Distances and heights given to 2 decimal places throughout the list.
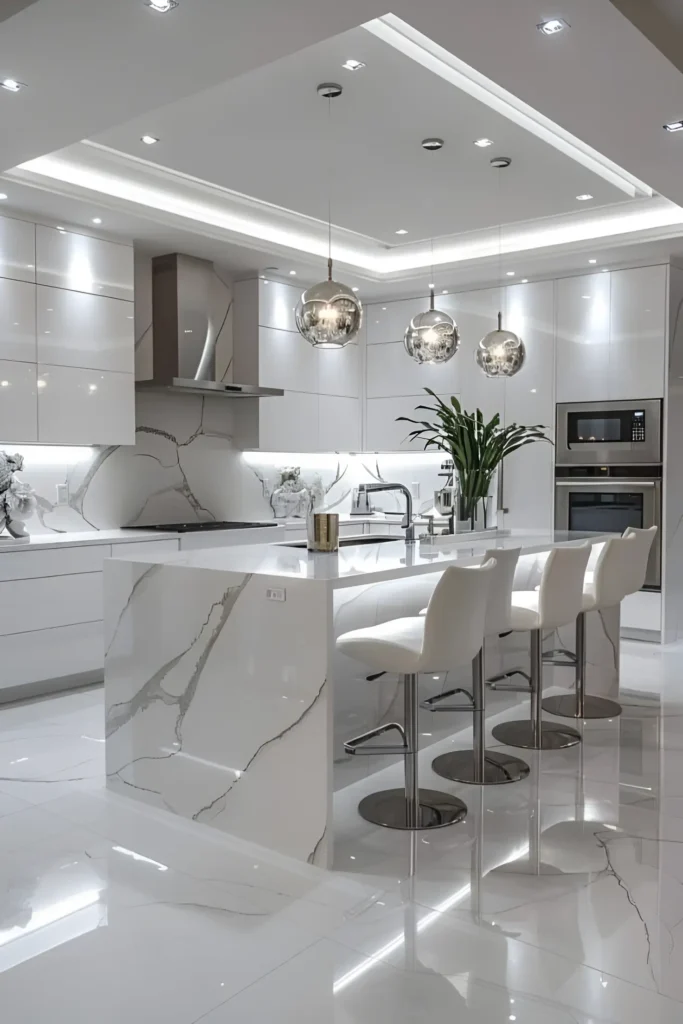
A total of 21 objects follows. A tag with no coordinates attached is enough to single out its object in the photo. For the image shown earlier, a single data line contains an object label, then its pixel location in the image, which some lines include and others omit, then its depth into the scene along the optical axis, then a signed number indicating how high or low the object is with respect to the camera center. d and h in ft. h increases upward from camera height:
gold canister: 12.05 -0.85
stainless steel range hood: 19.31 +3.13
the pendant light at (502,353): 15.66 +2.05
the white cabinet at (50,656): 15.19 -3.32
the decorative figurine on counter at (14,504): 15.99 -0.62
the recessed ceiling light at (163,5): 8.21 +4.31
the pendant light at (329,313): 11.95 +2.11
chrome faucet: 13.69 -0.66
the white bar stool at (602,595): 13.85 -2.01
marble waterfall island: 9.23 -2.47
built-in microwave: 20.12 +0.82
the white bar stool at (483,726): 11.23 -3.43
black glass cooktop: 18.55 -1.27
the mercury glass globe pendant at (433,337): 14.71 +2.20
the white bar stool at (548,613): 12.46 -2.05
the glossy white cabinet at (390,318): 23.77 +4.10
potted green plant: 14.66 +0.33
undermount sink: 18.33 -1.52
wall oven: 20.24 -0.74
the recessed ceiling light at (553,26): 8.61 +4.33
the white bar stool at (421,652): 9.70 -2.03
